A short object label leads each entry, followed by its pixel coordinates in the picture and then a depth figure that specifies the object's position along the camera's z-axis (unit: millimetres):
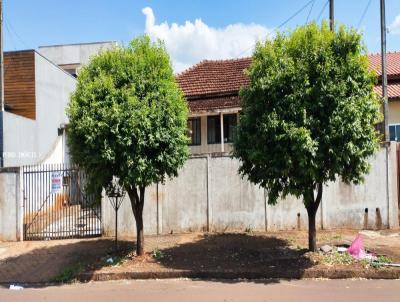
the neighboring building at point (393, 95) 19934
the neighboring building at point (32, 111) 16822
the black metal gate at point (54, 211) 13086
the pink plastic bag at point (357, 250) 9580
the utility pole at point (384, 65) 14284
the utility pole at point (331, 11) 16734
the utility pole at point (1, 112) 15906
